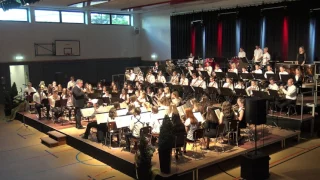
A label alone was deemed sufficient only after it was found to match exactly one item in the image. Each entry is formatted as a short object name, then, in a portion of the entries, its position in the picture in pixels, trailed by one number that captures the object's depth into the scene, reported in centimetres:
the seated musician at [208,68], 1787
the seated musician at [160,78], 1842
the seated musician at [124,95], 1541
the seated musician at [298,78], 1398
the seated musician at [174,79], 1771
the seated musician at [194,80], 1661
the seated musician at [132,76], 2063
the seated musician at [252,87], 1379
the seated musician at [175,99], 1280
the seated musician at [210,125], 996
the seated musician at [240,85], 1501
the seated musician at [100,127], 1052
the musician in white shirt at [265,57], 1767
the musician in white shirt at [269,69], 1500
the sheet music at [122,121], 1014
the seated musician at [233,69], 1681
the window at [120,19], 2683
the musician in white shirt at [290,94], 1284
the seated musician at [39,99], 1527
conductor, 1316
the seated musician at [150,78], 1889
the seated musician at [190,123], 976
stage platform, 892
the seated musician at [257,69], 1584
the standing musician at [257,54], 1836
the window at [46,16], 2301
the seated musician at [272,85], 1345
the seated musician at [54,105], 1448
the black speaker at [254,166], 845
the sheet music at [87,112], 1259
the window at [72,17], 2414
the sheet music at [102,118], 1084
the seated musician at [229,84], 1492
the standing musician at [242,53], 1903
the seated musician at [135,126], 999
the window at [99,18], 2564
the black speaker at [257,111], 861
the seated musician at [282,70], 1465
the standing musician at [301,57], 1619
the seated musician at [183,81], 1720
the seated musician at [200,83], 1614
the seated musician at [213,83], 1551
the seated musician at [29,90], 1732
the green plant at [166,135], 809
